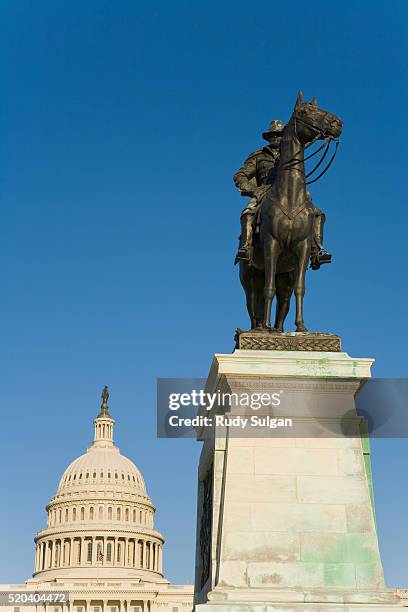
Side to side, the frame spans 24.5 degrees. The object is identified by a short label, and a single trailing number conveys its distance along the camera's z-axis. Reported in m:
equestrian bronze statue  12.60
